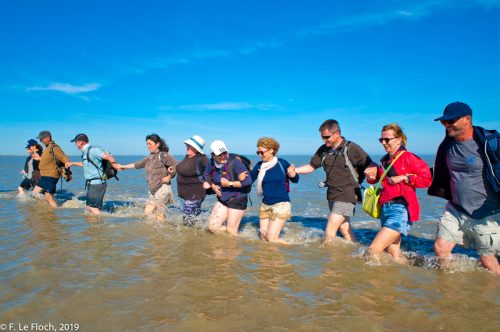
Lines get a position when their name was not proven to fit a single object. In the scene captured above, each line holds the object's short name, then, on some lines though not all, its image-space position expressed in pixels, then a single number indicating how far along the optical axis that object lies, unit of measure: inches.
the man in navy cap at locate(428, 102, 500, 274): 185.8
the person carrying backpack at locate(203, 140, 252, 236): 294.8
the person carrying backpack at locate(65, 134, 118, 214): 373.7
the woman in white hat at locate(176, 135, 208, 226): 325.7
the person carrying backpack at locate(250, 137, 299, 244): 279.9
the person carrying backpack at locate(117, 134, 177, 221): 355.3
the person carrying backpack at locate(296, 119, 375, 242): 267.4
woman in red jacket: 216.5
